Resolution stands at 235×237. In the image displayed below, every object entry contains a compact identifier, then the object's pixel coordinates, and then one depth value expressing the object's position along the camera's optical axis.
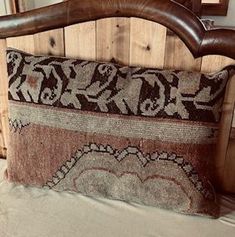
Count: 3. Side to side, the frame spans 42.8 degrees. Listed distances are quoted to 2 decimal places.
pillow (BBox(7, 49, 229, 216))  0.83
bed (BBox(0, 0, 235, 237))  0.84
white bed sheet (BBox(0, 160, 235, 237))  0.85
